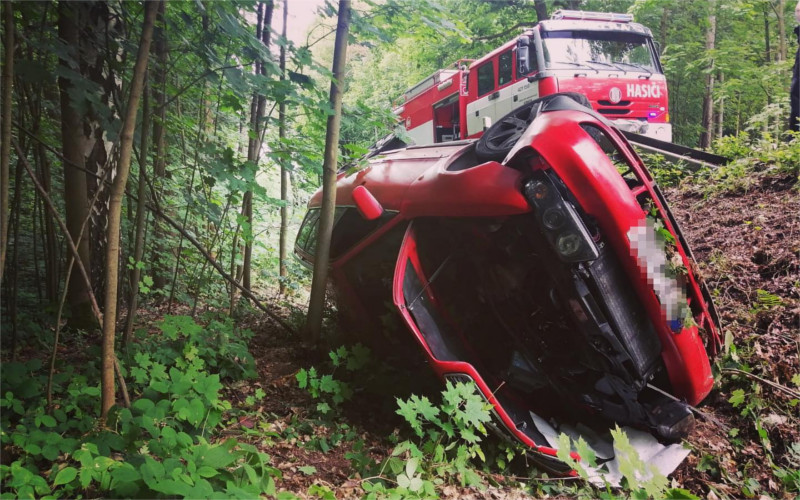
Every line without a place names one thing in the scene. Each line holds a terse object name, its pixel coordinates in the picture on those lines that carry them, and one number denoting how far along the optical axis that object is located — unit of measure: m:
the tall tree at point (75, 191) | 3.25
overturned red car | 2.48
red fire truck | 7.89
